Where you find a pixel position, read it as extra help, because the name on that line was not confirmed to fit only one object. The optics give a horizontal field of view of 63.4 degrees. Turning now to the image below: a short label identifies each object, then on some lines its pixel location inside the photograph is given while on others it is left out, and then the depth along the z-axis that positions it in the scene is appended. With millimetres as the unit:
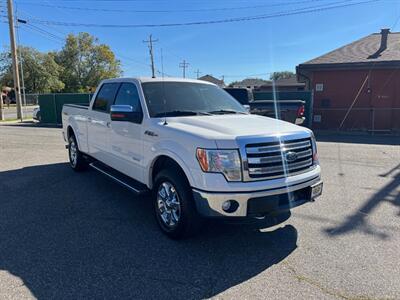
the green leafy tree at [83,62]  68750
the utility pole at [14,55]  23172
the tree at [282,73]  113131
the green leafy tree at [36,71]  61750
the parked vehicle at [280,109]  11812
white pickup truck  3330
